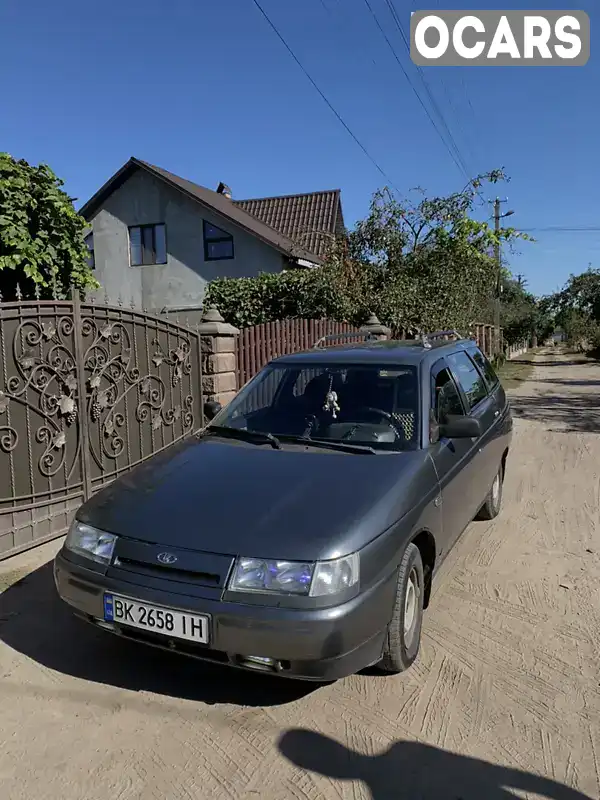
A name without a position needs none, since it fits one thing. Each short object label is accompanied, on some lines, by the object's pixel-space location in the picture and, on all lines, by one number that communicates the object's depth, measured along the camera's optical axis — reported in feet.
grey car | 8.36
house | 63.05
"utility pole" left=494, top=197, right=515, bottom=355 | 92.10
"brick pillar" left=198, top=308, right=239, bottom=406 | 23.52
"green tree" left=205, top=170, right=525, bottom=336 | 40.86
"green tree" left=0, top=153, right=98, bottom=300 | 20.06
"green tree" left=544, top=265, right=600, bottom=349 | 135.54
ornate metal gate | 15.60
